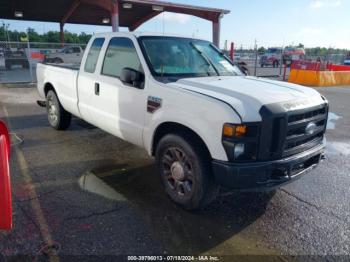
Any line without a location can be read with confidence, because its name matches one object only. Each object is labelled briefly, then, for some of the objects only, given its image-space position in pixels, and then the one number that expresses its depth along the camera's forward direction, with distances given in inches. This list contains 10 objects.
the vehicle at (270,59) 1352.1
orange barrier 631.2
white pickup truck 112.8
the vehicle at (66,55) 654.3
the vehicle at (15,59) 570.6
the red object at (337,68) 790.5
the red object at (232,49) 687.4
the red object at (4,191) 83.8
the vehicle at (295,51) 1336.1
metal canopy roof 758.5
